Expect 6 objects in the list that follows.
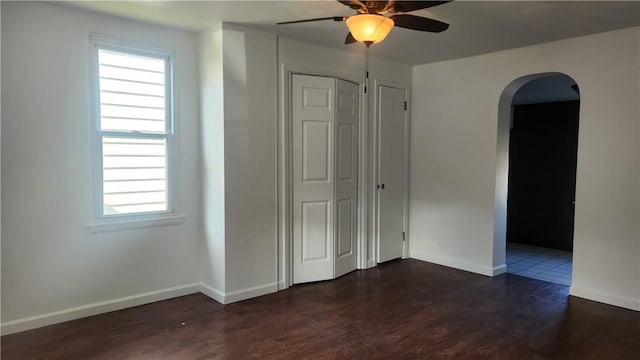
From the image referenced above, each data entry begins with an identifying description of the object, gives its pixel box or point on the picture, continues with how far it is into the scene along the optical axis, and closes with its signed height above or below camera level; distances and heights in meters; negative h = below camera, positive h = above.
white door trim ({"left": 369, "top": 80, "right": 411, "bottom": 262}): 4.88 -0.07
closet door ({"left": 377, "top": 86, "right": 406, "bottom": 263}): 4.98 -0.22
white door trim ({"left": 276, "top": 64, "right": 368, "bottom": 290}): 4.02 -0.21
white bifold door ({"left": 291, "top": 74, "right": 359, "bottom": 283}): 4.17 -0.18
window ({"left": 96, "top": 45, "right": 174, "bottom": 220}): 3.44 +0.15
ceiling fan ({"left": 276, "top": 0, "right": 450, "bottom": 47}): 2.43 +0.81
